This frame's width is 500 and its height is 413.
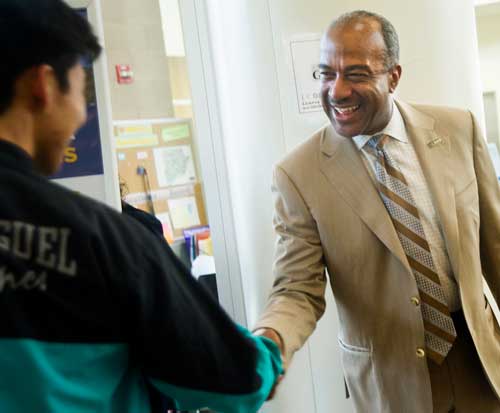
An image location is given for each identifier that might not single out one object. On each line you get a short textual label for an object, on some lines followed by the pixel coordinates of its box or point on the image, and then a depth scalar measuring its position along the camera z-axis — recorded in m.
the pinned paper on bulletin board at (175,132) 4.58
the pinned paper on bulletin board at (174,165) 4.50
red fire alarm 4.25
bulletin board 4.32
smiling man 1.41
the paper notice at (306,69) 1.84
